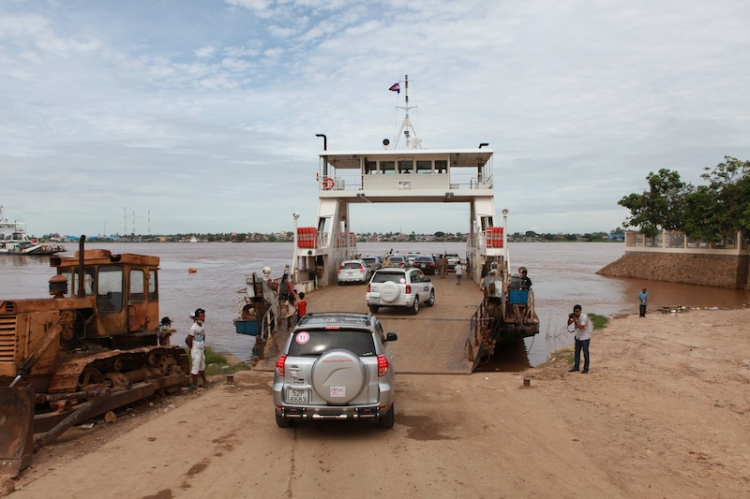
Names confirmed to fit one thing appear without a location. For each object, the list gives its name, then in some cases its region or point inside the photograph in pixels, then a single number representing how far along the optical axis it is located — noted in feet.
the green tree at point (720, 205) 113.80
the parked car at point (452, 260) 115.03
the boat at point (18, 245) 318.86
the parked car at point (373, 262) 97.80
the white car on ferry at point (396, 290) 52.31
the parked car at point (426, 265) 102.73
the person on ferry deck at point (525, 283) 49.91
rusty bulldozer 21.50
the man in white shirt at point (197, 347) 33.73
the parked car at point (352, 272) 79.25
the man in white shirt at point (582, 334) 37.55
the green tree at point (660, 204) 138.72
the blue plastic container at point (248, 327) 47.73
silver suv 22.48
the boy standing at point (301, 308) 46.01
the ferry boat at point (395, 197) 69.97
